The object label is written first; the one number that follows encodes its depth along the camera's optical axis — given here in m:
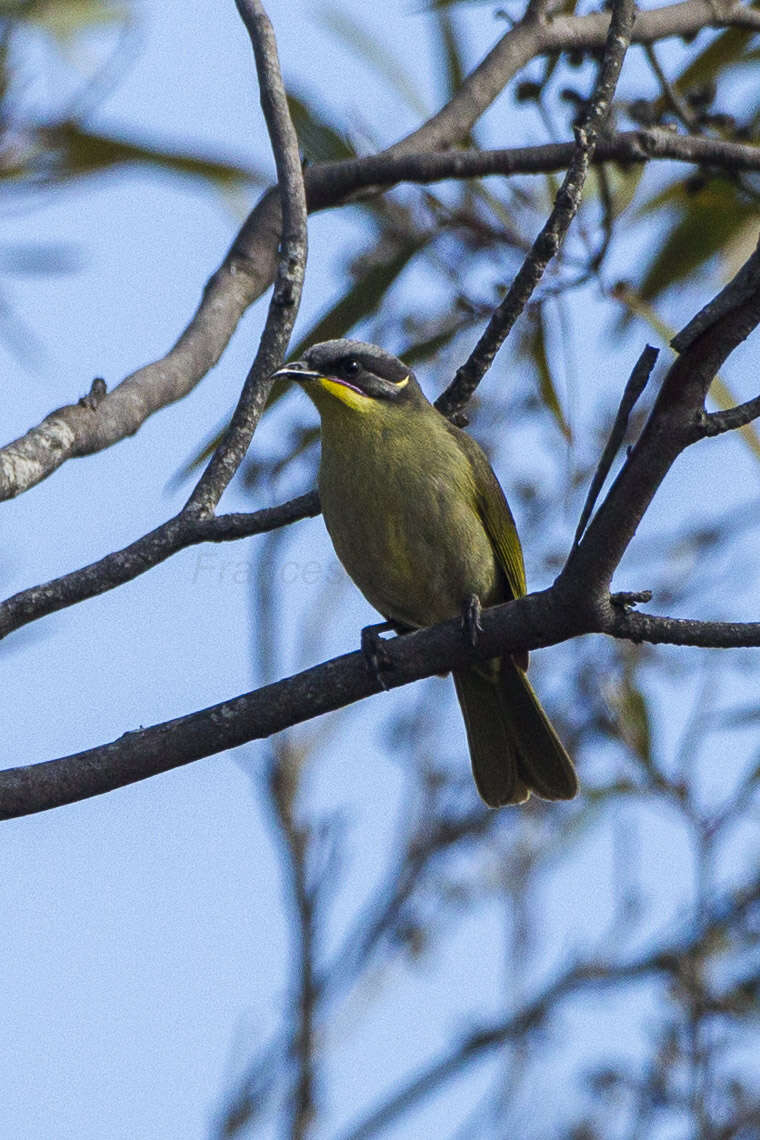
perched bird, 8.07
